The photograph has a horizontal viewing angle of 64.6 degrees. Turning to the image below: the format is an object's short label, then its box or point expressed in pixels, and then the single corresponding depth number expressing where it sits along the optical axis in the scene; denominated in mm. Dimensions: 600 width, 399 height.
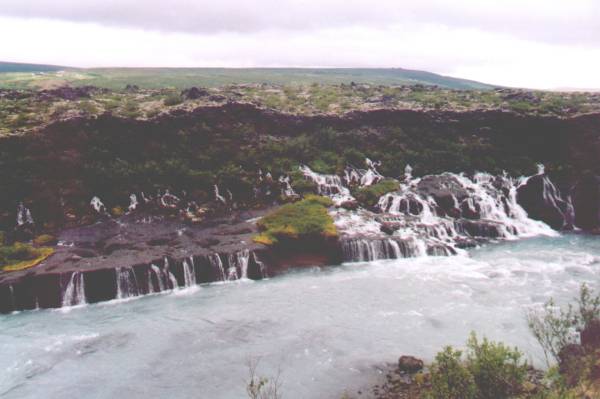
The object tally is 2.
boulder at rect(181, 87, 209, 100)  56188
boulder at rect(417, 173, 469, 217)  42094
